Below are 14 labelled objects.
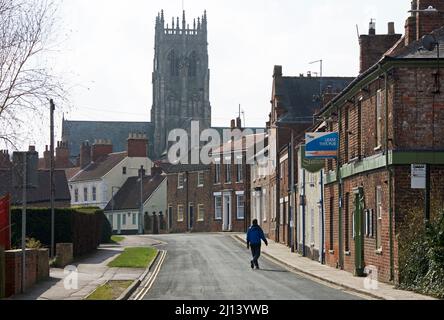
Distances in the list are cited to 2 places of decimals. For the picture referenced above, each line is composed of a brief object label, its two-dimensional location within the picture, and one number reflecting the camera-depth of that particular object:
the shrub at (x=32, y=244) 32.09
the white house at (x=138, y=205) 96.81
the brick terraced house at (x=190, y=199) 84.12
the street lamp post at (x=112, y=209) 103.00
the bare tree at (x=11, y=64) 31.25
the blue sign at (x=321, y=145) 37.75
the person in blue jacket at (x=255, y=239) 36.97
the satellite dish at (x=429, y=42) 29.76
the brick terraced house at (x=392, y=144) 29.09
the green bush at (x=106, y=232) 61.53
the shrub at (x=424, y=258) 25.58
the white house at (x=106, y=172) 108.12
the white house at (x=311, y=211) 41.98
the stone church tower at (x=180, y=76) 156.75
